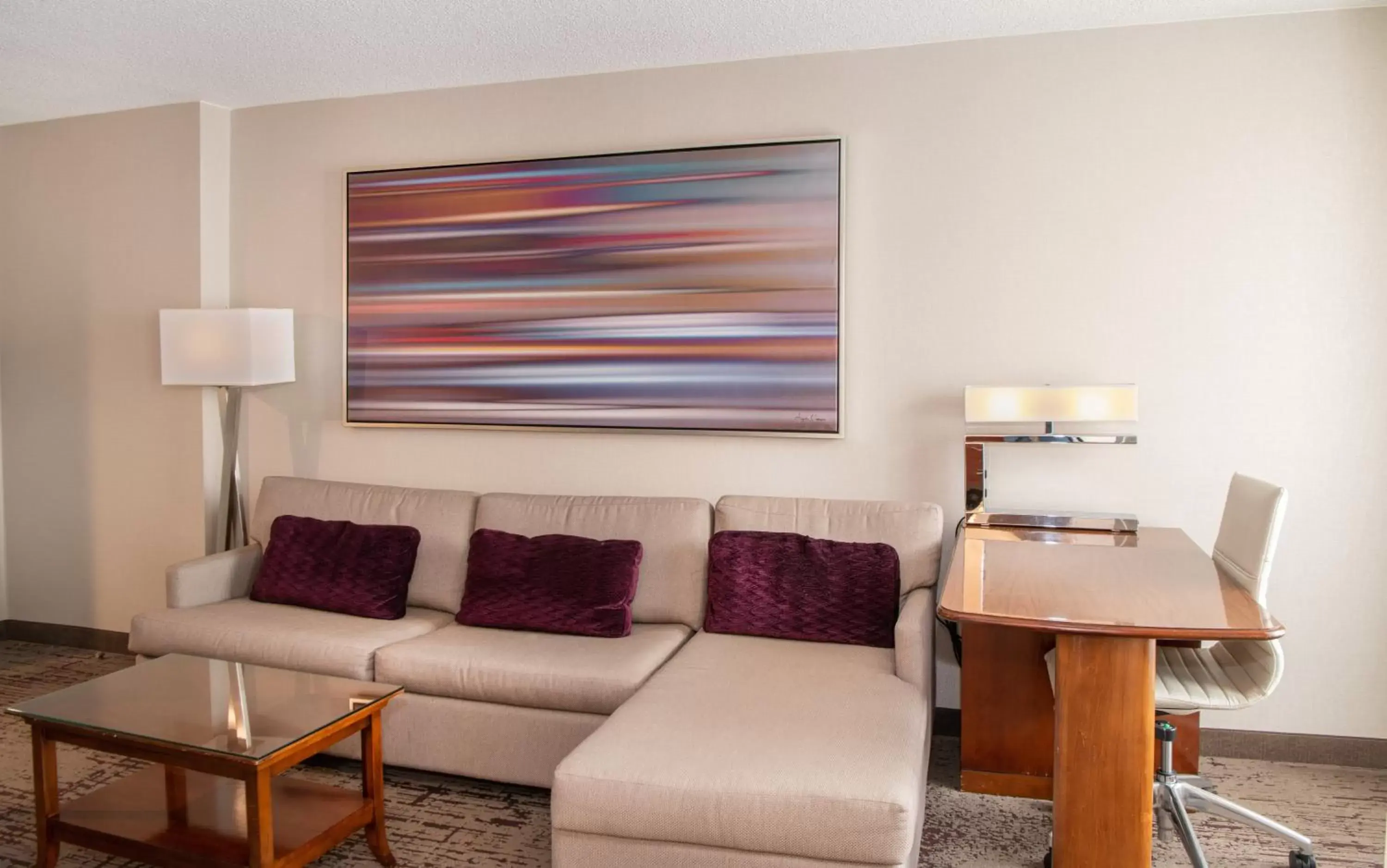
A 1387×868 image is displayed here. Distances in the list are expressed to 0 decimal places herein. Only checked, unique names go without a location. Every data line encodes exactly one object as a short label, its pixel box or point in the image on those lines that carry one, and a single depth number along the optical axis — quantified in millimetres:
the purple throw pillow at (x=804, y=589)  3293
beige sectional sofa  2260
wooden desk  2129
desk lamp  3279
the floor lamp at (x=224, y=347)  4016
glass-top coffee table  2459
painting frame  3766
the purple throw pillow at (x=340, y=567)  3719
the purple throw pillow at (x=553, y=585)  3441
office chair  2557
